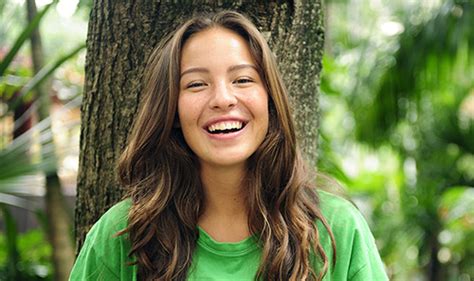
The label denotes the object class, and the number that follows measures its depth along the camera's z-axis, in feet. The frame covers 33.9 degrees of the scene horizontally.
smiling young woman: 6.32
